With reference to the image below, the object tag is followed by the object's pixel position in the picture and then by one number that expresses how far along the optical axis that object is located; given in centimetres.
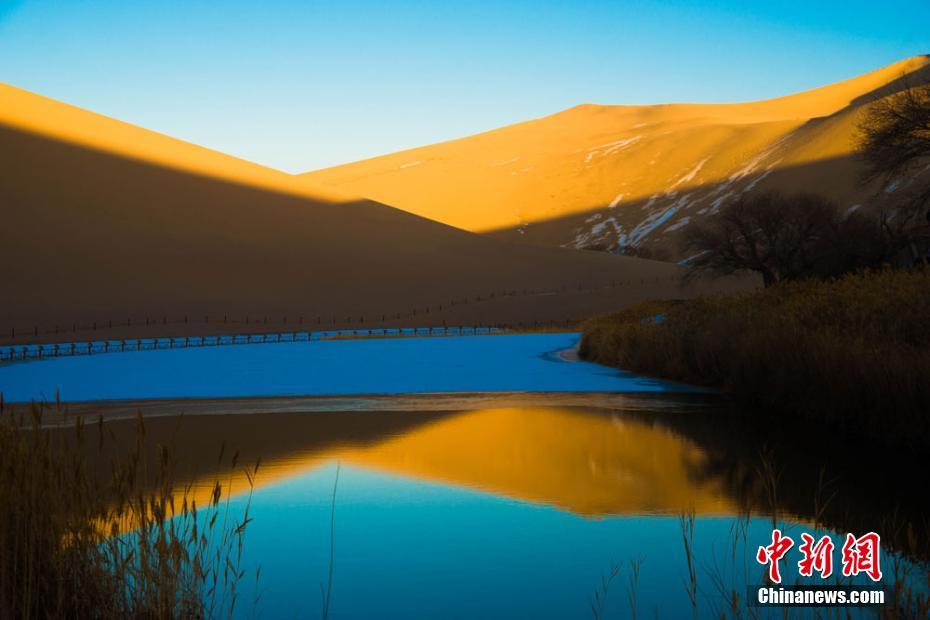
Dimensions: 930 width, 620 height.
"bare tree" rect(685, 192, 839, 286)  4062
